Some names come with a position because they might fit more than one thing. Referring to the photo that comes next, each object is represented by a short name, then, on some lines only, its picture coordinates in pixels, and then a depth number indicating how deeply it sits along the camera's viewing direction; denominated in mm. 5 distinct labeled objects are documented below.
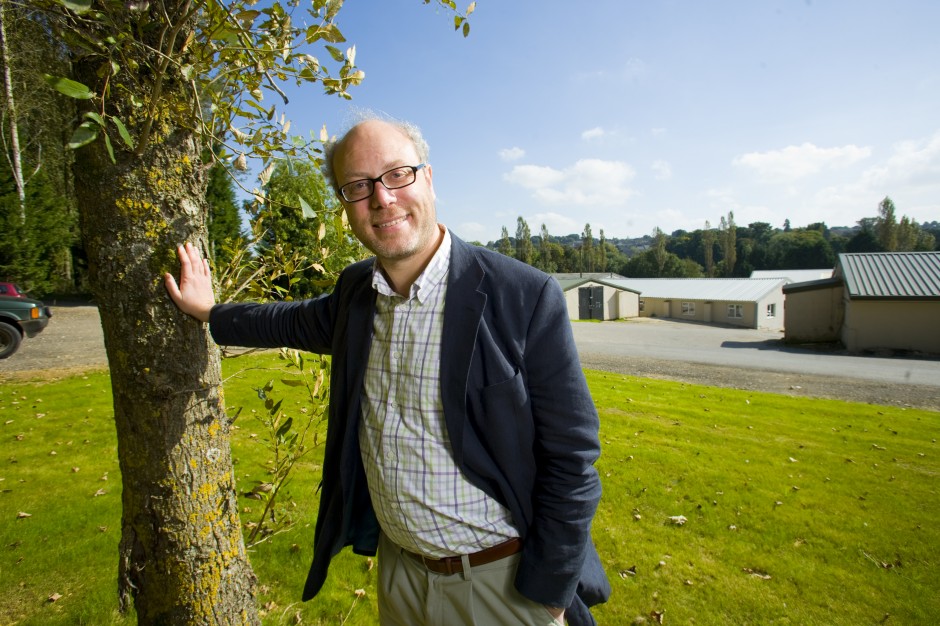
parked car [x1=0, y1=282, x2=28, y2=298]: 13547
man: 1645
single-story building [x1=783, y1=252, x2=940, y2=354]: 19959
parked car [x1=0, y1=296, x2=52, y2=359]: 11125
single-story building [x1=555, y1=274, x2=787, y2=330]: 35656
